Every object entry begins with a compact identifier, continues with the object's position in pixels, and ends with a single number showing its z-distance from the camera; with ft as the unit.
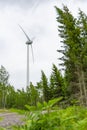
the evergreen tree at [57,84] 100.25
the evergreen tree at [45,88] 108.46
